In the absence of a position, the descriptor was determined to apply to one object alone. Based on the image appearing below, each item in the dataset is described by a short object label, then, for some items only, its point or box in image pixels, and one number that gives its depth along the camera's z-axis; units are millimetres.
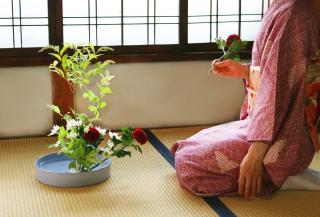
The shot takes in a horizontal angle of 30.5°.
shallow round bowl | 3426
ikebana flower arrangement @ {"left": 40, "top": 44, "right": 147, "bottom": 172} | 3318
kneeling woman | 3047
